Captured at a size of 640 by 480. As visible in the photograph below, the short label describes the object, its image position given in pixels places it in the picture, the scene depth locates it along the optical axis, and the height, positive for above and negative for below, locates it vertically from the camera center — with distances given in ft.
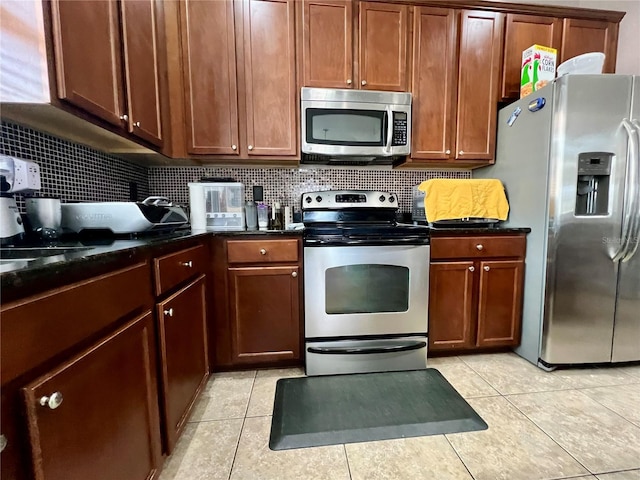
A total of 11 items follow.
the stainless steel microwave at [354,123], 6.14 +1.80
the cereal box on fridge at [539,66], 6.13 +2.93
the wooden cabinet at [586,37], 6.72 +3.87
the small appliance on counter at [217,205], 5.98 +0.06
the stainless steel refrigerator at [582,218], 5.29 -0.24
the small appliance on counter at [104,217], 3.80 -0.10
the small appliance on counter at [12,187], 3.03 +0.26
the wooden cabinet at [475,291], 6.05 -1.78
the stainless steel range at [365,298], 5.62 -1.78
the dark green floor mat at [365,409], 4.21 -3.24
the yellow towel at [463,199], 6.19 +0.15
